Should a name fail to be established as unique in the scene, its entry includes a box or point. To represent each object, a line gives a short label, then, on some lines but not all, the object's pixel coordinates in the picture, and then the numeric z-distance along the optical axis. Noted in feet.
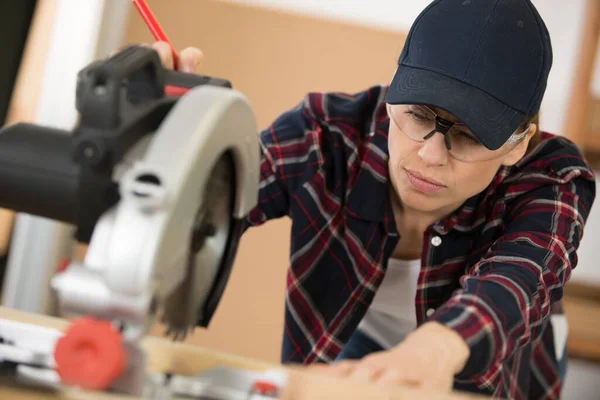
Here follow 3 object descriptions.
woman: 4.42
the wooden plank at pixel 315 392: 3.74
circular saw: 3.83
